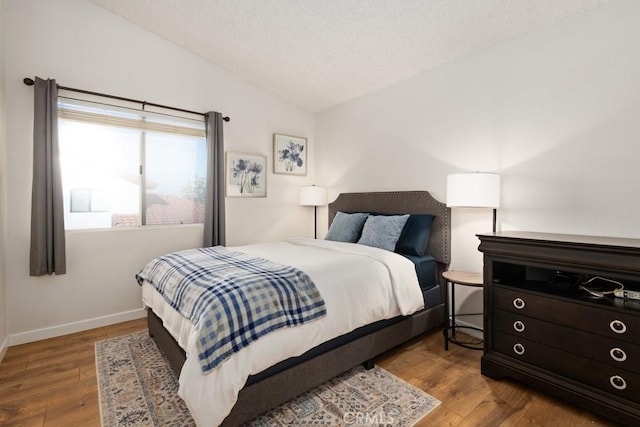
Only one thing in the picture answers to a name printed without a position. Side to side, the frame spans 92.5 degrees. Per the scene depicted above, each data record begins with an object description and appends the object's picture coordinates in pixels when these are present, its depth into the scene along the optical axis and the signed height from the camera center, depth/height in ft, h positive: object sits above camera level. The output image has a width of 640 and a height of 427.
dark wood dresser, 5.04 -2.01
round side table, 7.53 -1.75
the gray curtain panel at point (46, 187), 8.39 +0.58
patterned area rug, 5.44 -3.72
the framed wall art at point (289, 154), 13.53 +2.52
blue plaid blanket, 4.66 -1.59
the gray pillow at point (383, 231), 9.12 -0.64
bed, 5.19 -2.89
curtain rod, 8.41 +3.53
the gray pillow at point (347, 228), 10.44 -0.61
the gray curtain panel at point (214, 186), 11.28 +0.87
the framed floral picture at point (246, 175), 12.26 +1.43
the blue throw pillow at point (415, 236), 9.25 -0.77
